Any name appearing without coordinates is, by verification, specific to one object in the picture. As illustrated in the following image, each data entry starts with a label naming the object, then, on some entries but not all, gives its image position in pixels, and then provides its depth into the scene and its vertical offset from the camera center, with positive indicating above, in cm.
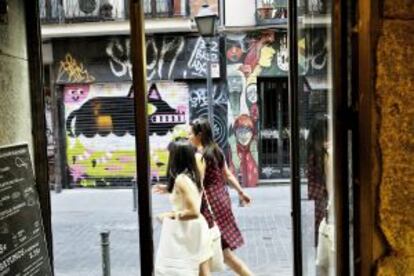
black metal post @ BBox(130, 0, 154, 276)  303 +4
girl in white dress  485 -106
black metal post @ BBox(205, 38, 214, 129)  1137 +24
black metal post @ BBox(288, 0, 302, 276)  334 -24
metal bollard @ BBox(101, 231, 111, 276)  575 -152
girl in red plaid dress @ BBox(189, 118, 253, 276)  562 -84
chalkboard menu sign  313 -64
